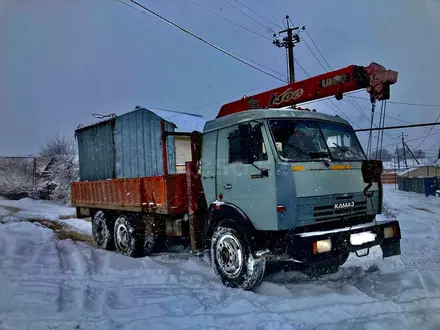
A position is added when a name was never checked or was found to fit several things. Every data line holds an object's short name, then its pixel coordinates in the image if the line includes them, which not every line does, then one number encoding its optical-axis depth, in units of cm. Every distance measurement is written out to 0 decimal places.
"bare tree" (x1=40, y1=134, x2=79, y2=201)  2705
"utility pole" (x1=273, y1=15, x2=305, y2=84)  2038
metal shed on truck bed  961
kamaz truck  436
